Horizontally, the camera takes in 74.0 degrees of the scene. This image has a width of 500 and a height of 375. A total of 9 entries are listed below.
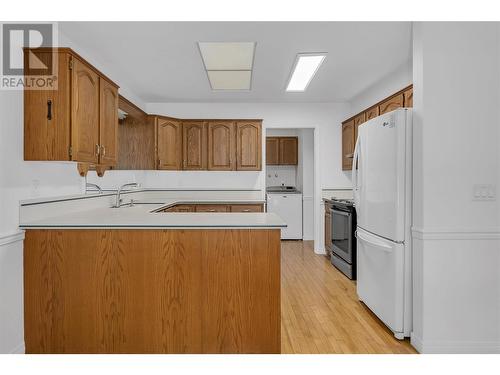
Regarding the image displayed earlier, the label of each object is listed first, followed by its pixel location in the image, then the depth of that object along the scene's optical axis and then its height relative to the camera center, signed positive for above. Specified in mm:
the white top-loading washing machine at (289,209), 6500 -481
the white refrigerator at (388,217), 2424 -252
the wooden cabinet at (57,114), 2221 +472
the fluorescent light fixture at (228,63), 3008 +1260
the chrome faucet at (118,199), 3715 -172
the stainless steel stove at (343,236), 3910 -642
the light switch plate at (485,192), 2301 -45
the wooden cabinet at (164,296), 2113 -718
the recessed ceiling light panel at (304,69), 3265 +1273
